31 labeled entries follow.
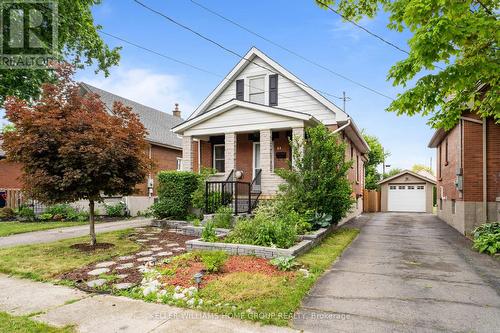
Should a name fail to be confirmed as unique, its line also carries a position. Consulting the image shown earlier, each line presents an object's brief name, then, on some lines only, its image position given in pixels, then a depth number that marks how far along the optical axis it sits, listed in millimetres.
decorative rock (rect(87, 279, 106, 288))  4824
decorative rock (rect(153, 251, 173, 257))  6770
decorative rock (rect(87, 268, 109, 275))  5461
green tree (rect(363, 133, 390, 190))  31784
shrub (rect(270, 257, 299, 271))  5508
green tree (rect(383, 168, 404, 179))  42669
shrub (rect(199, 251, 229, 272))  5211
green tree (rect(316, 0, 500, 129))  5379
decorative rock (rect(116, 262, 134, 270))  5834
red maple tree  6668
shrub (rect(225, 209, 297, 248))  6762
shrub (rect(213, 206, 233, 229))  9133
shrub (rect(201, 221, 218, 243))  7401
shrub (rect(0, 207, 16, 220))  13484
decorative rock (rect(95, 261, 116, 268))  5959
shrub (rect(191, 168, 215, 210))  10703
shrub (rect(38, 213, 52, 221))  13070
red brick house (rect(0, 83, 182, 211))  18645
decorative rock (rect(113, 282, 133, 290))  4695
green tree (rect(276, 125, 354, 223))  9383
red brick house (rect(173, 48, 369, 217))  11659
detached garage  23062
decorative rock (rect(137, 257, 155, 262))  6355
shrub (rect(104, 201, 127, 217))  14273
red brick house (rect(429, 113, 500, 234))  9734
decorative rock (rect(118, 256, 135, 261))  6541
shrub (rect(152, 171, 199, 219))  11086
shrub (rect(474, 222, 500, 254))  7268
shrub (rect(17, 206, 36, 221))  12961
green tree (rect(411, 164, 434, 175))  65406
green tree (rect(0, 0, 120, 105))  13266
